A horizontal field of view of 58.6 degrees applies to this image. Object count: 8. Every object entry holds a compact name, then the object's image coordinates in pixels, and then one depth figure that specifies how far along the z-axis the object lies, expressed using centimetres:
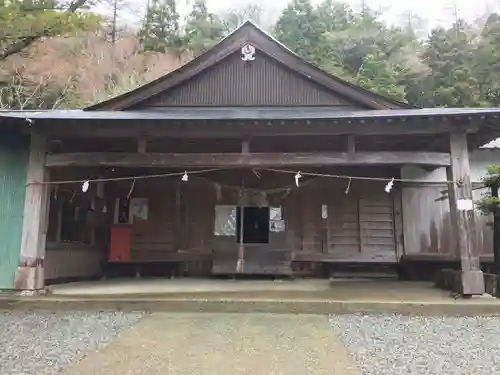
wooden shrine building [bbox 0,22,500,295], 695
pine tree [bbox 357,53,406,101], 2030
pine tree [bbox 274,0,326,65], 2530
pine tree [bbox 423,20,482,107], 1946
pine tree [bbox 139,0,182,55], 2652
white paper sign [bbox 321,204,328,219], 986
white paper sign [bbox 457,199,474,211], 670
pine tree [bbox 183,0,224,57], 2638
